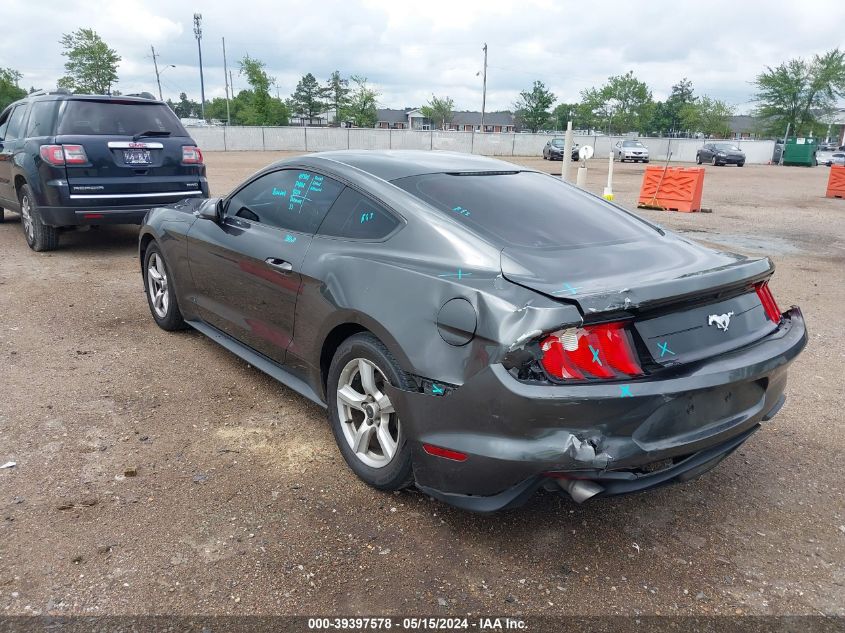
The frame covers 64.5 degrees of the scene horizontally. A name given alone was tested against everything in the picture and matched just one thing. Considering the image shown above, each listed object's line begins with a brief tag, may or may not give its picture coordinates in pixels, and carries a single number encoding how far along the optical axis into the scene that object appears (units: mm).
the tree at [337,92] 81688
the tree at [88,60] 56469
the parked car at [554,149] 38319
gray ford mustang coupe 2402
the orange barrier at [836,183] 19812
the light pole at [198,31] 63281
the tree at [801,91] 62250
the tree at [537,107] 81625
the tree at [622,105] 83875
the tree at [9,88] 62531
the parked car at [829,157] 45281
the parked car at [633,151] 42125
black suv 7582
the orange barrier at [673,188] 14672
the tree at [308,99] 93938
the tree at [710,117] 77562
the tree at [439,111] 90688
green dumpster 45656
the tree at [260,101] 66625
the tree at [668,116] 91125
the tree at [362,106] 76625
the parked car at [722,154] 41188
